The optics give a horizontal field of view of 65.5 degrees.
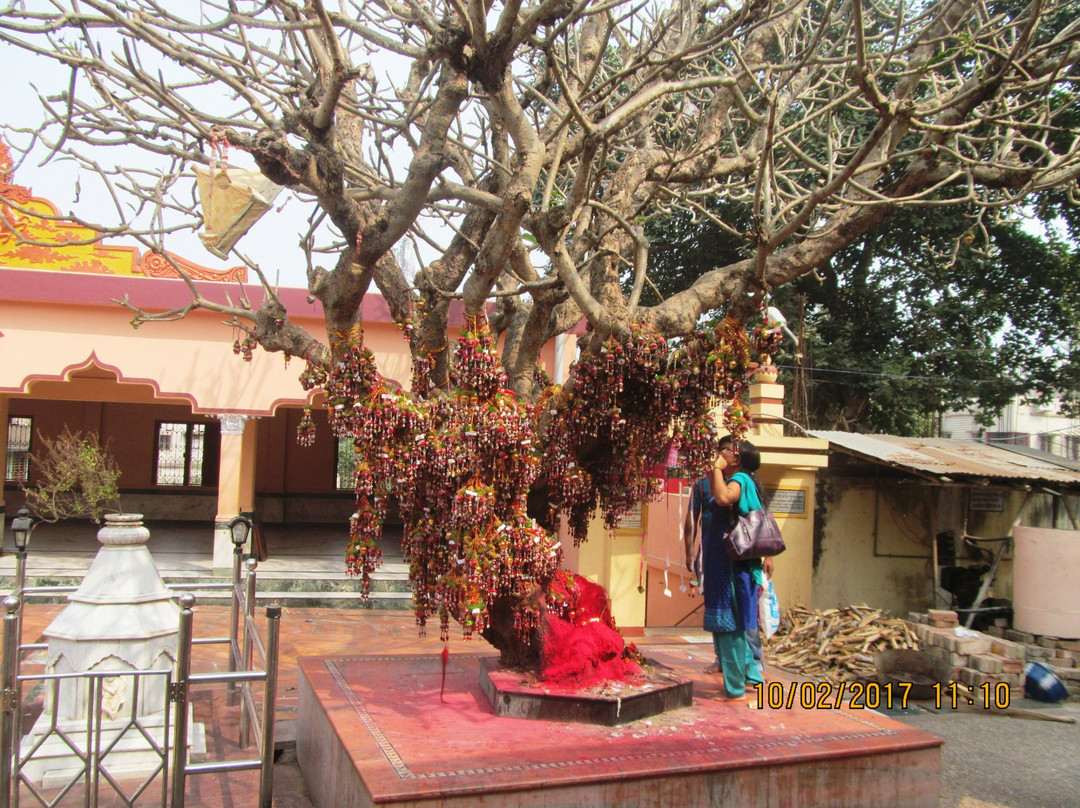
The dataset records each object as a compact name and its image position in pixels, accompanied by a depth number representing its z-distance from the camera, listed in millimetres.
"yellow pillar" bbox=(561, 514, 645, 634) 9492
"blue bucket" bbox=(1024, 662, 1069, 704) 7348
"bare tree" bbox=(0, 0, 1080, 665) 4504
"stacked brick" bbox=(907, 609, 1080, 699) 7223
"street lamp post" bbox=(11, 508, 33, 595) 6359
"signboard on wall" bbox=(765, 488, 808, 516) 9469
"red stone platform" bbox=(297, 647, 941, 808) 3758
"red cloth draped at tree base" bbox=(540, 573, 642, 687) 4965
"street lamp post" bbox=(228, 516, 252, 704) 5391
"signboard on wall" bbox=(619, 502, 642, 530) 9609
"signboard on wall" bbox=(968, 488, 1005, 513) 10352
